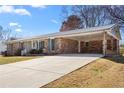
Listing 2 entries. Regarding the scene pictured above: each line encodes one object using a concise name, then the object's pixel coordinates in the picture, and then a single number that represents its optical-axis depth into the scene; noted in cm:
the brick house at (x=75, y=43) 912
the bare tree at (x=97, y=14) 1222
